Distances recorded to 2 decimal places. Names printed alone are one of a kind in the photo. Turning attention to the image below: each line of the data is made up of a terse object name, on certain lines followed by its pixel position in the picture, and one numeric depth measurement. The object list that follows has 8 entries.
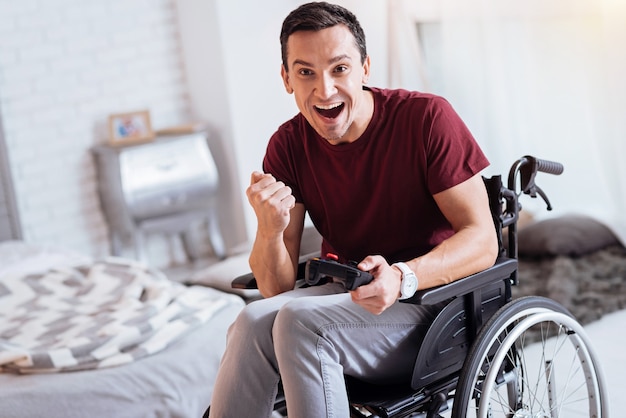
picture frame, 4.64
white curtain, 3.62
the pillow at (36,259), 3.44
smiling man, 1.67
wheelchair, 1.68
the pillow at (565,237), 3.74
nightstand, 4.46
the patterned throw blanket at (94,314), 2.44
